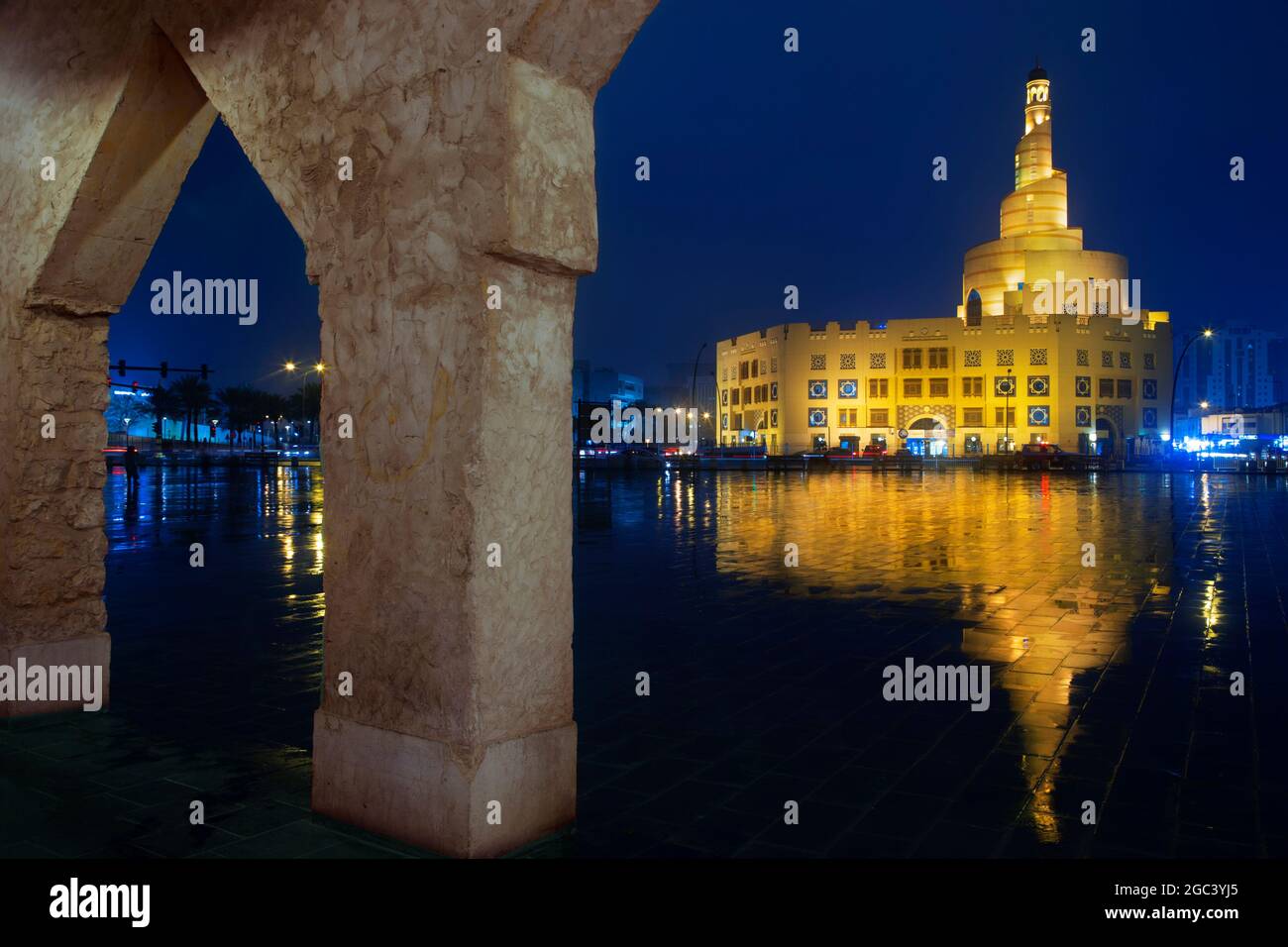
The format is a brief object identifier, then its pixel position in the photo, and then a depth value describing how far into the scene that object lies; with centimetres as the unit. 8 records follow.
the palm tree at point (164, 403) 8938
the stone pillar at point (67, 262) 532
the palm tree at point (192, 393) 8825
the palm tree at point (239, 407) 9744
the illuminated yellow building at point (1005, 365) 7519
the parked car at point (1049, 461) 4872
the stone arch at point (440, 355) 362
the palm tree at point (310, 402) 9762
